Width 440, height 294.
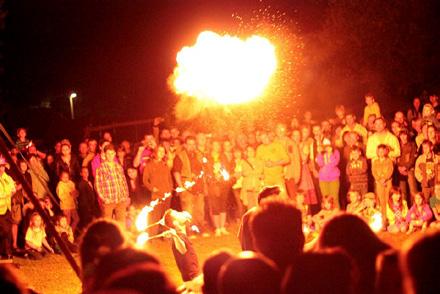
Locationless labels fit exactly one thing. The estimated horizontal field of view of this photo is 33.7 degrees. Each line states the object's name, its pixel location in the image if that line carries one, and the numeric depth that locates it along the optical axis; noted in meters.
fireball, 14.40
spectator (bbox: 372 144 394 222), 13.73
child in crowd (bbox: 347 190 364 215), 13.78
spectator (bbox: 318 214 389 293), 4.29
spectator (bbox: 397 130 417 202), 13.78
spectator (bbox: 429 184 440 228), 13.09
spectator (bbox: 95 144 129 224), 13.76
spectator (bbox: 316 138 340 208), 14.40
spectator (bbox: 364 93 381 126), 15.30
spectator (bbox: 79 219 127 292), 4.60
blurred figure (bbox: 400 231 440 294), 3.13
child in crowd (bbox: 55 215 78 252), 13.21
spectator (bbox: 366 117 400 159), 13.89
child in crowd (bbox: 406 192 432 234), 13.12
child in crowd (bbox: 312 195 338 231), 14.00
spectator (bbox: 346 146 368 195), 14.05
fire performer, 9.19
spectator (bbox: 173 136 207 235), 14.69
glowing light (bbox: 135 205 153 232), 8.29
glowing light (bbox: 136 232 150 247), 7.41
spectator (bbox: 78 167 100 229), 13.93
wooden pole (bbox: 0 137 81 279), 6.86
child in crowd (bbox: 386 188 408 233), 13.35
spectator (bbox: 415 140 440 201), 13.29
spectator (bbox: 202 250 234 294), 4.14
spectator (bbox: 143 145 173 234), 14.27
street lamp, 26.08
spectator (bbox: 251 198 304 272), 4.39
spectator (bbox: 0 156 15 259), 12.61
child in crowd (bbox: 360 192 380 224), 13.59
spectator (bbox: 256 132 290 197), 14.55
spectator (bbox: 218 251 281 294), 3.53
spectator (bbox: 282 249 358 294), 3.43
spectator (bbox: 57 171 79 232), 13.78
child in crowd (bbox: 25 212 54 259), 13.04
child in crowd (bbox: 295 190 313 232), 14.18
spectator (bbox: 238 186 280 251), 7.32
